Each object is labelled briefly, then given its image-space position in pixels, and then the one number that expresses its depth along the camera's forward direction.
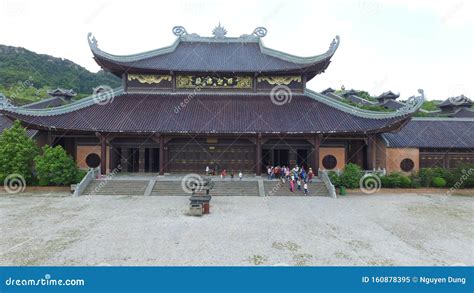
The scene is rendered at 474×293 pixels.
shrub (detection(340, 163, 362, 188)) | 18.94
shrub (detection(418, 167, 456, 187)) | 19.78
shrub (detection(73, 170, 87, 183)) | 18.70
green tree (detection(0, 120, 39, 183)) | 18.12
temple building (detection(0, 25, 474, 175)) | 20.33
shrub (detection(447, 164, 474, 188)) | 19.58
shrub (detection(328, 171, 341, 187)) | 19.05
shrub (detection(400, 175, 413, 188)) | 19.52
